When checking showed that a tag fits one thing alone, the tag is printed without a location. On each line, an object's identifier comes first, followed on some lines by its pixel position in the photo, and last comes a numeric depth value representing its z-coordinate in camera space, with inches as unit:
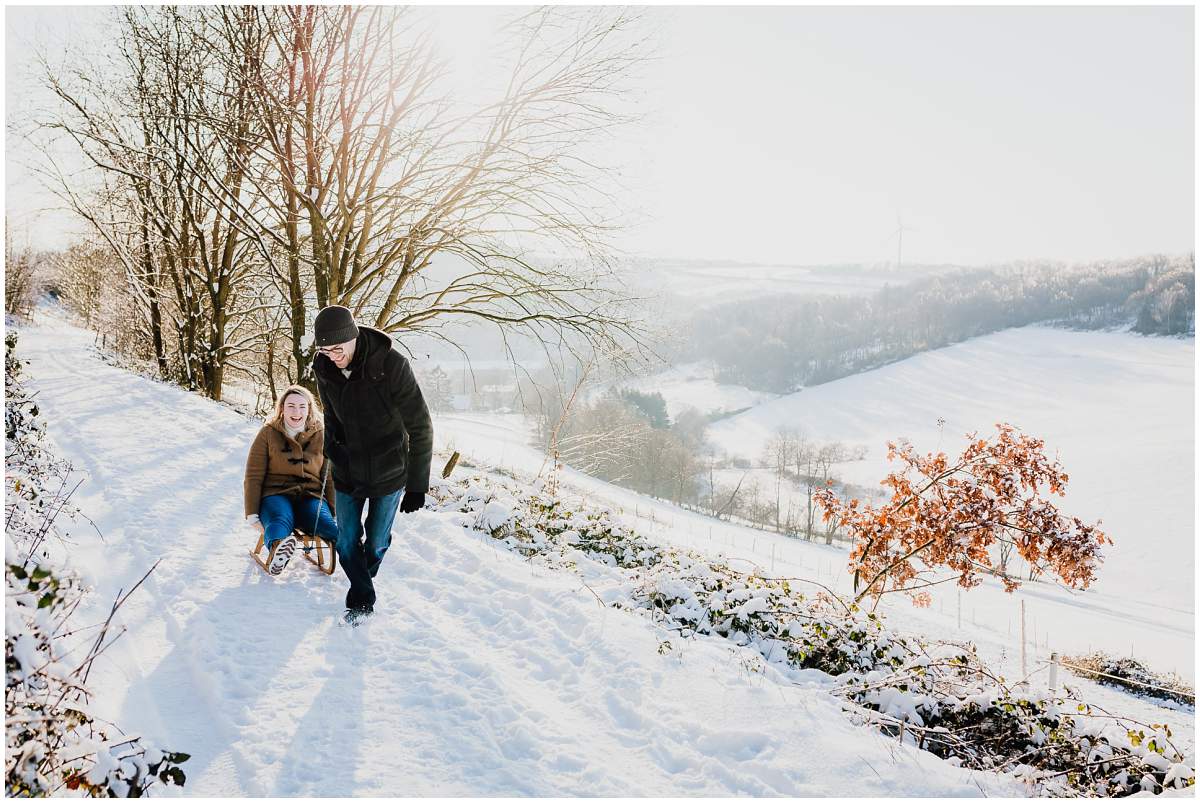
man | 146.8
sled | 176.0
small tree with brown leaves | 290.0
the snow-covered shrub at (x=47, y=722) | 74.6
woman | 174.7
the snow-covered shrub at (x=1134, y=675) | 618.8
